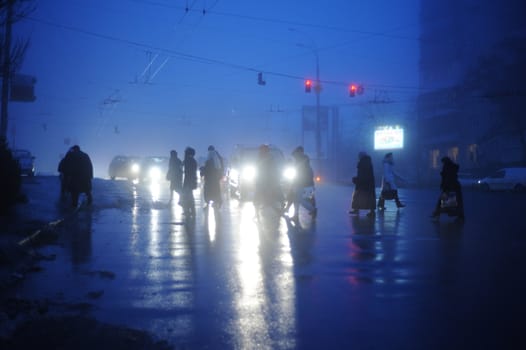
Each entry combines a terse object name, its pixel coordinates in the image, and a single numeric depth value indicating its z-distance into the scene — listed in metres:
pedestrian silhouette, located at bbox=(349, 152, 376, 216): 15.48
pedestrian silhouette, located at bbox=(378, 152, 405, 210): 17.11
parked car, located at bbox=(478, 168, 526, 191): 34.28
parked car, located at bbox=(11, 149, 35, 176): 37.99
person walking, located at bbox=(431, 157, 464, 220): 13.93
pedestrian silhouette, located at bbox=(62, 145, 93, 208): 16.05
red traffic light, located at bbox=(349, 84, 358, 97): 27.84
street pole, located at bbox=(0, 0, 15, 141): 10.22
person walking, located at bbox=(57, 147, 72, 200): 16.75
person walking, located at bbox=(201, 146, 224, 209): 16.33
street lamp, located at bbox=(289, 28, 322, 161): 41.72
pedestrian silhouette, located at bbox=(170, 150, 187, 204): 17.39
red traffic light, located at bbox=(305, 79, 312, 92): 28.36
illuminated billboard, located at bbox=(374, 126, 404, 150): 60.16
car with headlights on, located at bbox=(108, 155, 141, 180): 47.19
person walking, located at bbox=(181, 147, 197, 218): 15.45
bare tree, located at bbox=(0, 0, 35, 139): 9.71
